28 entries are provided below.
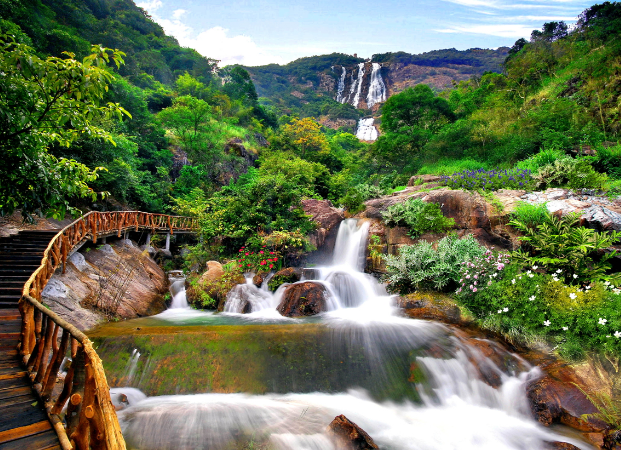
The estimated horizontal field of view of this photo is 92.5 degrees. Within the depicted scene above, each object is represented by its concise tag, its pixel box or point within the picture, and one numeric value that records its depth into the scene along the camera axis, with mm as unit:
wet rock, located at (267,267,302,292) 10977
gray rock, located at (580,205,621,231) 7914
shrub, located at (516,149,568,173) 13125
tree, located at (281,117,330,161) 28219
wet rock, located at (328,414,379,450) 4305
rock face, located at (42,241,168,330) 7973
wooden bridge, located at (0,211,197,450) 2562
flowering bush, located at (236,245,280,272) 11859
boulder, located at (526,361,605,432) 4855
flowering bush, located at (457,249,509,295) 7797
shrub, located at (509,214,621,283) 7086
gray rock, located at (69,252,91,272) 9602
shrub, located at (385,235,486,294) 8852
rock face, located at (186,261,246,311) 10922
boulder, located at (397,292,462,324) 7934
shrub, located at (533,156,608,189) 10711
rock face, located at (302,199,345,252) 14180
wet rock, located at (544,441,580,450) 4339
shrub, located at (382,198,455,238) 11695
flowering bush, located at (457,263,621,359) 5688
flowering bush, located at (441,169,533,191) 12367
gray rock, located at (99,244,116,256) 11375
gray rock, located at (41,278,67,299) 7734
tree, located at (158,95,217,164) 24125
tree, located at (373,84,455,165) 22672
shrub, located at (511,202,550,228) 9188
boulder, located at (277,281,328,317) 9508
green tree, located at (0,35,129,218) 3398
